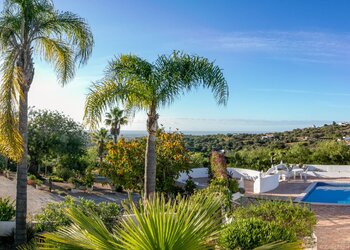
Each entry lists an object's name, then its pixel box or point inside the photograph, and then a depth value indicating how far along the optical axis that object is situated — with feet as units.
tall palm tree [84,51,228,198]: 31.96
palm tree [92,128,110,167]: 112.04
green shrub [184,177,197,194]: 49.73
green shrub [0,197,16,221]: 31.68
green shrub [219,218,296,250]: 17.34
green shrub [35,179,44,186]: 68.59
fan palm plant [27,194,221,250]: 9.02
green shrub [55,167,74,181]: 80.94
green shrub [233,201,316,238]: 22.84
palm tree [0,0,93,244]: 25.25
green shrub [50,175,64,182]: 80.07
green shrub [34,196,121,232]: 28.94
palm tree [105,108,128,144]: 116.78
